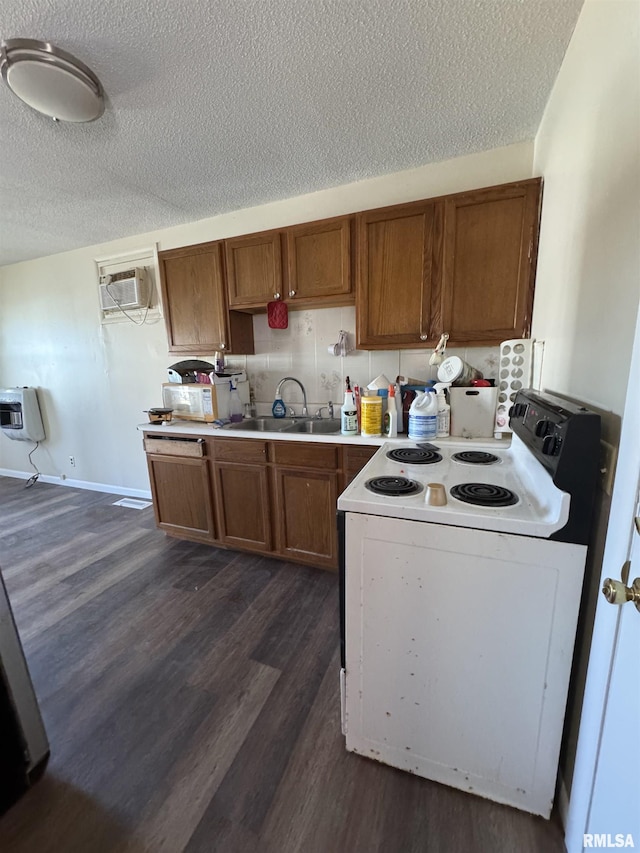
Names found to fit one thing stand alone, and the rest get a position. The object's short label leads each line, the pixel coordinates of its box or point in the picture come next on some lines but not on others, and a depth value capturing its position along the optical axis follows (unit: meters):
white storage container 1.74
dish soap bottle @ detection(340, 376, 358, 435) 1.98
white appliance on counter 2.43
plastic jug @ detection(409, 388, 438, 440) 1.71
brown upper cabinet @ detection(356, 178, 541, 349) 1.73
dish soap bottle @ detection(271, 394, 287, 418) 2.64
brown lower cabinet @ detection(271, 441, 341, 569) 2.02
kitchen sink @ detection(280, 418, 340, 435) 2.46
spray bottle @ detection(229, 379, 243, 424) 2.58
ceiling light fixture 1.19
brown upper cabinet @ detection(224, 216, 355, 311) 2.09
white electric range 0.86
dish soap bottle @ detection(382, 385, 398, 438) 1.88
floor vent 3.33
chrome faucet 2.64
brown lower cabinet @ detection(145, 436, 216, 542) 2.41
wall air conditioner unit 3.01
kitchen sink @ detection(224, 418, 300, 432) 2.57
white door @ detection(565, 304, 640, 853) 0.58
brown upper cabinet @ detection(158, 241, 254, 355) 2.46
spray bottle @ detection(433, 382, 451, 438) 1.80
